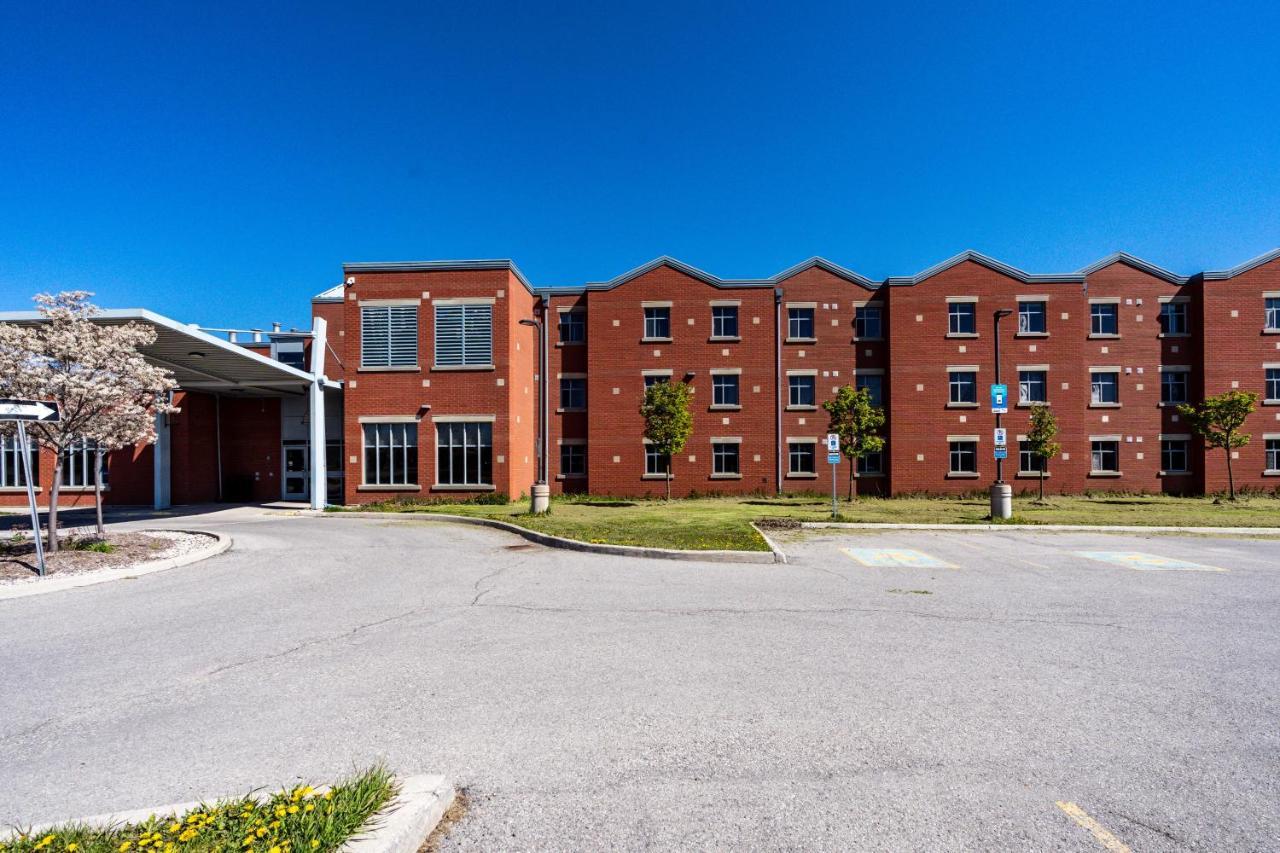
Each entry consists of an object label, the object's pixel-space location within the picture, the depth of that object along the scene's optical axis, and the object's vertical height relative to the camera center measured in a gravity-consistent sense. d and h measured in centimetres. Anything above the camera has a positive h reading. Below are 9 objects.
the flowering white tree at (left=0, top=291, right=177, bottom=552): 1194 +114
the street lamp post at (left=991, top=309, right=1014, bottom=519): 1917 -221
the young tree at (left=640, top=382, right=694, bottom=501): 2709 +56
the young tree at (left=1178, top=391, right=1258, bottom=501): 2656 +39
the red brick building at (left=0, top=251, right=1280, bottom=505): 2923 +226
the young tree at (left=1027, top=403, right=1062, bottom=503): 2727 -21
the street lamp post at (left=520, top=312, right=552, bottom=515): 2156 -228
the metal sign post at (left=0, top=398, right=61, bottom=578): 1060 +29
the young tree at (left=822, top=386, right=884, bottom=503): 2683 +34
